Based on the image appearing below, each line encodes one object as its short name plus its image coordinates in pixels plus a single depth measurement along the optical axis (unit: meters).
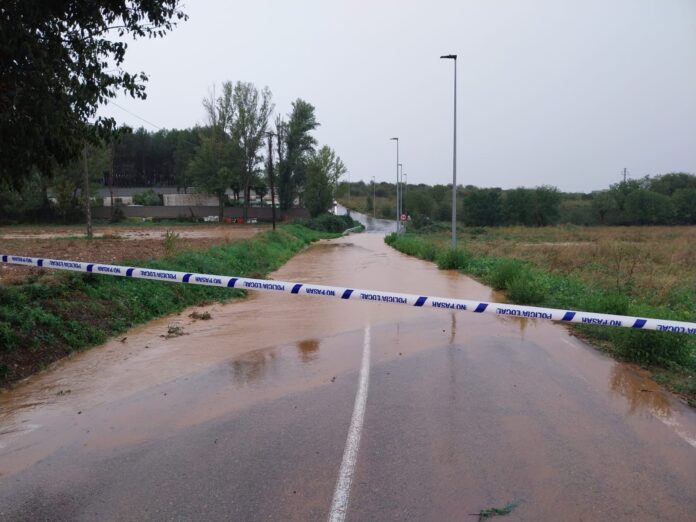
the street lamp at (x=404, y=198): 104.22
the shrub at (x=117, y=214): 64.76
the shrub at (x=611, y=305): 9.60
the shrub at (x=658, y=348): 7.73
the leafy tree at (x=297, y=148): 79.06
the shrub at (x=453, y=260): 22.28
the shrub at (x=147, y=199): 77.44
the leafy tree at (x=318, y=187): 77.62
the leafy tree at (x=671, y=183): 101.00
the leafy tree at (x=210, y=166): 71.56
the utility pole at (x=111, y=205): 65.75
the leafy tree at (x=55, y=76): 5.73
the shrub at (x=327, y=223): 68.44
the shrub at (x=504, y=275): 15.45
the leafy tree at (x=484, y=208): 95.06
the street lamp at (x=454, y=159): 24.31
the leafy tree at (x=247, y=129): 72.88
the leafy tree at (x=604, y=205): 89.81
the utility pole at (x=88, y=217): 31.58
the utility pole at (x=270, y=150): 49.50
